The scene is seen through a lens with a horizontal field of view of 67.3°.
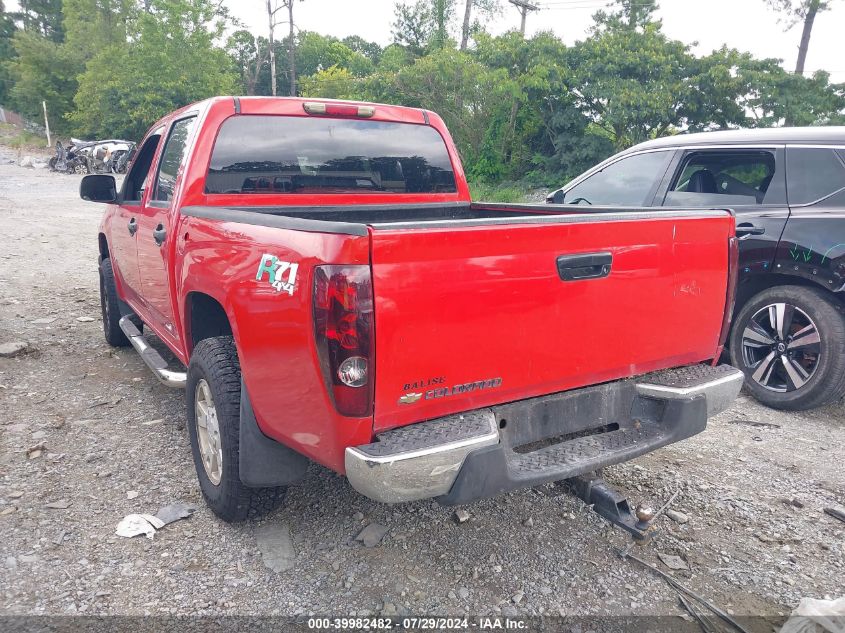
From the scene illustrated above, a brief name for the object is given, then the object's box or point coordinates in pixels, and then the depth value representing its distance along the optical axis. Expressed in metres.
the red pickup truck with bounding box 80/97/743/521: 2.11
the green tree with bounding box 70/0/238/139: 39.47
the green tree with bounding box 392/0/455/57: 37.06
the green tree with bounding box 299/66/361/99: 24.97
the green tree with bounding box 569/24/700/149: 17.56
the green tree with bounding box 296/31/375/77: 60.72
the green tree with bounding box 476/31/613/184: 18.98
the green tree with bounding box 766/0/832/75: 20.33
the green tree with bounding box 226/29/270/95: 48.97
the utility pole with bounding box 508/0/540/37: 26.89
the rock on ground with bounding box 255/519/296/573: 2.76
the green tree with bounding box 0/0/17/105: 62.81
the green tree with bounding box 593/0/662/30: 21.27
